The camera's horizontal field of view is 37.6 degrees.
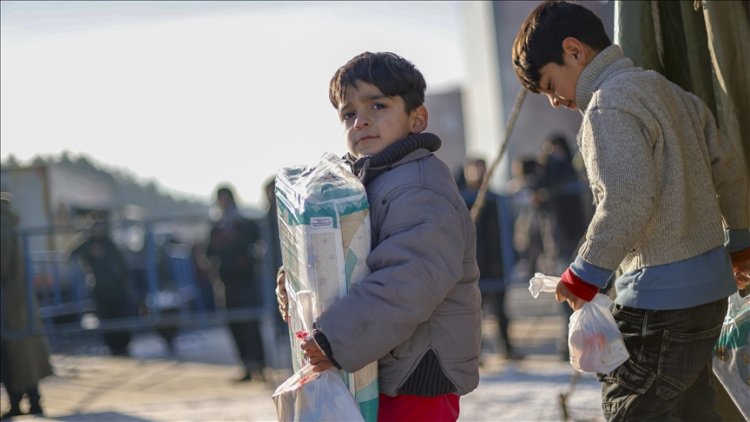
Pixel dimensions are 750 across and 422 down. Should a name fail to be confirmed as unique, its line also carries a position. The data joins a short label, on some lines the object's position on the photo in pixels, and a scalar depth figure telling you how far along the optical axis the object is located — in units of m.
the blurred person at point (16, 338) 7.34
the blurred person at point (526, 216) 9.97
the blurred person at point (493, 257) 9.05
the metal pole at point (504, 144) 4.93
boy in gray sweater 2.98
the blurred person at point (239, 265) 9.84
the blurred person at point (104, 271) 12.20
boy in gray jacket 2.67
